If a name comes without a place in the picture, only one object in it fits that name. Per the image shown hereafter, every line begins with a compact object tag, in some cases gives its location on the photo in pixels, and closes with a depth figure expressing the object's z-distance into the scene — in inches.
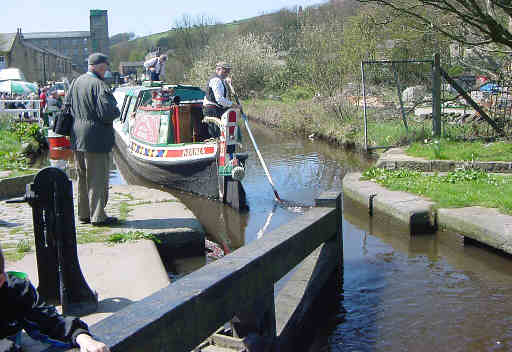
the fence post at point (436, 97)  489.1
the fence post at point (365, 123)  506.5
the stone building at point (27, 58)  2755.9
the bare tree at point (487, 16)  283.6
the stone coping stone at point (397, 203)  292.8
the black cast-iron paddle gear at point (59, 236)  153.2
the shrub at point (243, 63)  1385.3
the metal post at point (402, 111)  528.1
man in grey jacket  249.3
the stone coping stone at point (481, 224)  244.2
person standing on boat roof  613.0
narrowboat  398.3
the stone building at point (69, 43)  5472.4
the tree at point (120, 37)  5767.7
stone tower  4503.0
